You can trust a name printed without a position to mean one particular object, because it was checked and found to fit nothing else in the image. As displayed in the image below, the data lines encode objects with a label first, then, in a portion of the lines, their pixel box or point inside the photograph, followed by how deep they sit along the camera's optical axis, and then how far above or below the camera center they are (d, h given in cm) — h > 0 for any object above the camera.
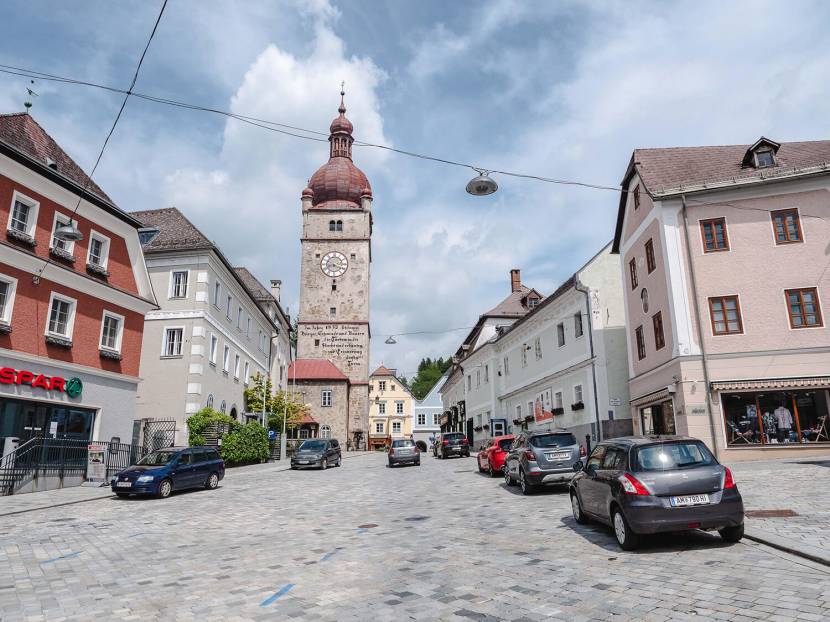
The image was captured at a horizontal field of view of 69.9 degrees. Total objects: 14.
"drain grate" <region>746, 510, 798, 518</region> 1044 -125
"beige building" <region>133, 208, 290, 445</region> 3025 +625
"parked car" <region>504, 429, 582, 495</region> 1602 -42
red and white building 1906 +527
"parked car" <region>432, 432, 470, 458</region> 3953 -5
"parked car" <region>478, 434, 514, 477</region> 2217 -38
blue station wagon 1784 -80
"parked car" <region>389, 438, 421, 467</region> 3244 -45
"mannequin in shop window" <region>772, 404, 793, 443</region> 2102 +66
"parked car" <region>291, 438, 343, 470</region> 3069 -46
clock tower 6731 +1837
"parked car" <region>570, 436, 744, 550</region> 841 -70
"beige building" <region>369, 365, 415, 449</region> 9306 +600
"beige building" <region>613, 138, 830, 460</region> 2108 +511
